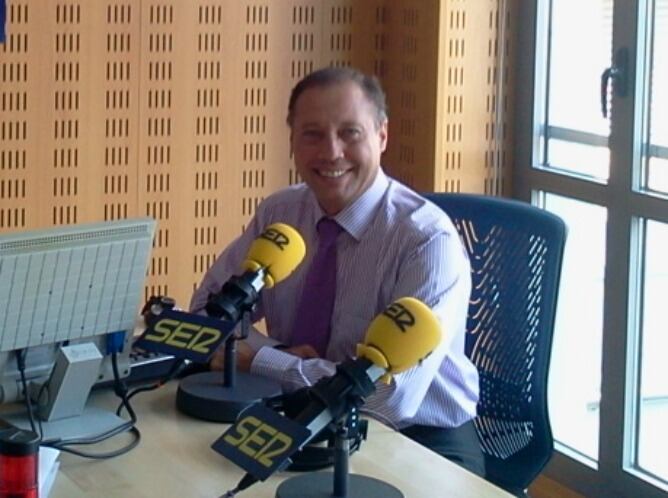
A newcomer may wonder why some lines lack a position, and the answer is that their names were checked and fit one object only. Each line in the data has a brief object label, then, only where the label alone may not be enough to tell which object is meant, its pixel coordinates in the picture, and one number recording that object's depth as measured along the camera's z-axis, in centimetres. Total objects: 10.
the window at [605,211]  344
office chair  266
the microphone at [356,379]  180
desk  201
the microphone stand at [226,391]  231
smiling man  254
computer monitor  209
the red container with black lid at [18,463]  182
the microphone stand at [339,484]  191
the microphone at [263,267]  212
